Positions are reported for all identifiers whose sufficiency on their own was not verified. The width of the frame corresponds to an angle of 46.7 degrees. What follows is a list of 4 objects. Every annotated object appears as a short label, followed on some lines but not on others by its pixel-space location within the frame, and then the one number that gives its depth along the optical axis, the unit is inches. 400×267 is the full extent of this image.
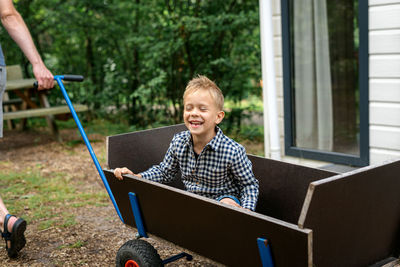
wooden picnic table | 240.5
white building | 142.2
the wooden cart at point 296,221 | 57.5
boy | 90.3
